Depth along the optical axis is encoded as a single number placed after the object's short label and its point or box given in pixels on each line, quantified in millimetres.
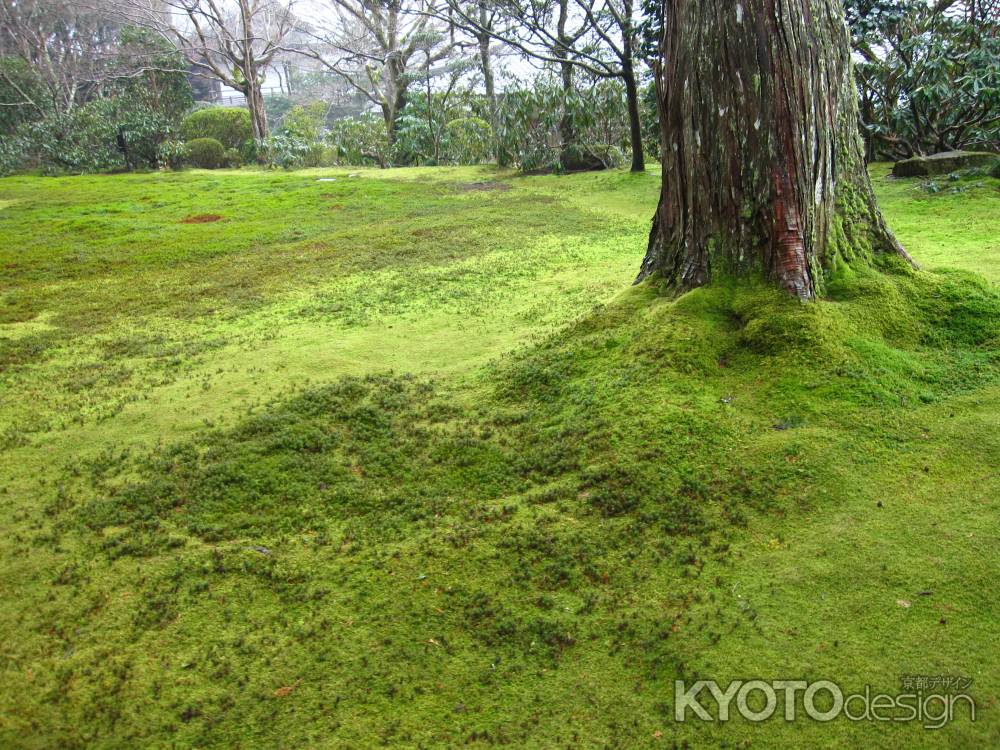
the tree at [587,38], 11508
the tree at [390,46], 20469
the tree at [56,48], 22703
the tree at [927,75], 8492
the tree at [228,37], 21531
